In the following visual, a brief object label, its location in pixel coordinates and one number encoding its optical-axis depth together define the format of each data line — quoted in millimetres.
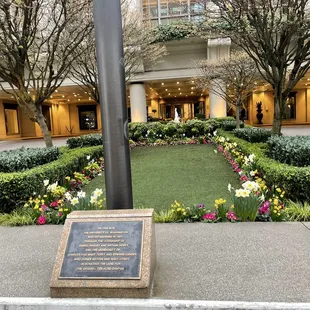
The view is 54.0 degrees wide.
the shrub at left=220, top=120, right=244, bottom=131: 16281
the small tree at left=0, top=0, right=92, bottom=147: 7305
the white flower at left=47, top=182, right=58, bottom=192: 5260
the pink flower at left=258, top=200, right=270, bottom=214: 4543
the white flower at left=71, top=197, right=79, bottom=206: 4542
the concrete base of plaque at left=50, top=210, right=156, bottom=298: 2666
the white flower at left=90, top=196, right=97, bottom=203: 4527
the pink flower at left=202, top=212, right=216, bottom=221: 4532
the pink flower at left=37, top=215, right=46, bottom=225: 4750
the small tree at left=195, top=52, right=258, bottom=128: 13781
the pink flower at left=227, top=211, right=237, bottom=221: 4492
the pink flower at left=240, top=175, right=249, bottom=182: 6402
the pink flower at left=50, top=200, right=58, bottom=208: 5281
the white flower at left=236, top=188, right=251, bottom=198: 4379
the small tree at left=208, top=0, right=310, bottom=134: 7223
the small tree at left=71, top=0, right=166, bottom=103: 12625
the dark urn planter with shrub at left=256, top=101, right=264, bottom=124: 33031
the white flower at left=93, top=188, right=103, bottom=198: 4415
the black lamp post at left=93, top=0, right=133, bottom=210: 3174
